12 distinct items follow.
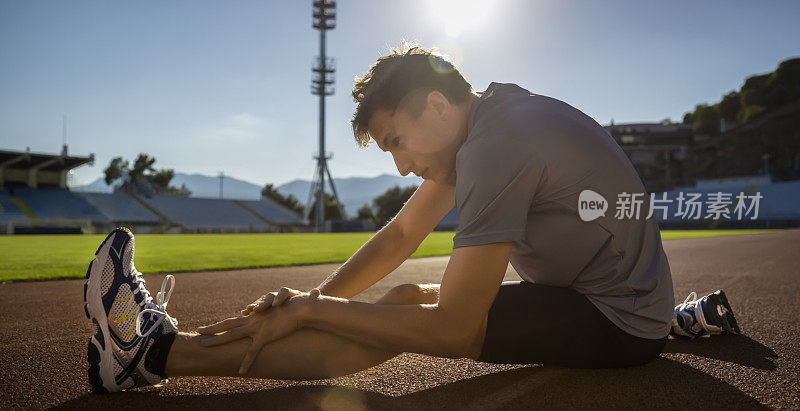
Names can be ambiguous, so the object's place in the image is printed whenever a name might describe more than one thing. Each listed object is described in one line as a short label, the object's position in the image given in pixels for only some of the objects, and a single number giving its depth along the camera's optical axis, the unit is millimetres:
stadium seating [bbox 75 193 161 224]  41875
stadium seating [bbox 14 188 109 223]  37781
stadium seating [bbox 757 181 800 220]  46250
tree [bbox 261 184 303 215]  68156
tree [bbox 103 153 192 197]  52875
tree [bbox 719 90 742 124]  79000
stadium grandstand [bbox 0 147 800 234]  36906
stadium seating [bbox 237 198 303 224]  52656
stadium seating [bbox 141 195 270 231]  45031
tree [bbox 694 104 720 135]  79375
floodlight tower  49750
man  1422
